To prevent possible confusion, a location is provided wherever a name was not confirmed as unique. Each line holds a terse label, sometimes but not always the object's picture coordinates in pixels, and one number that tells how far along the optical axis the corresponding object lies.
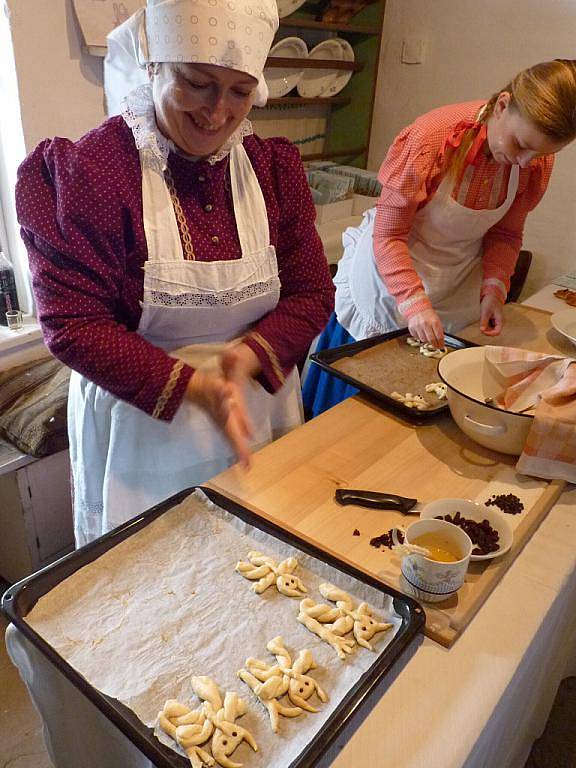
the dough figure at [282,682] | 0.65
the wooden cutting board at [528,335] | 1.56
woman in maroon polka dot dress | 0.87
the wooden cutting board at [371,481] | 0.84
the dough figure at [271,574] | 0.79
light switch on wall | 2.82
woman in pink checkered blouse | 1.22
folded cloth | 1.62
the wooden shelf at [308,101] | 2.59
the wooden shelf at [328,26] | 2.49
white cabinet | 1.67
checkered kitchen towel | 1.00
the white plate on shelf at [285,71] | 2.50
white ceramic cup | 0.75
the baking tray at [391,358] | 1.20
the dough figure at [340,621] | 0.73
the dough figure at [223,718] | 0.60
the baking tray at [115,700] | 0.61
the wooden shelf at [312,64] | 2.41
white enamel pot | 1.04
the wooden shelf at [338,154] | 2.92
